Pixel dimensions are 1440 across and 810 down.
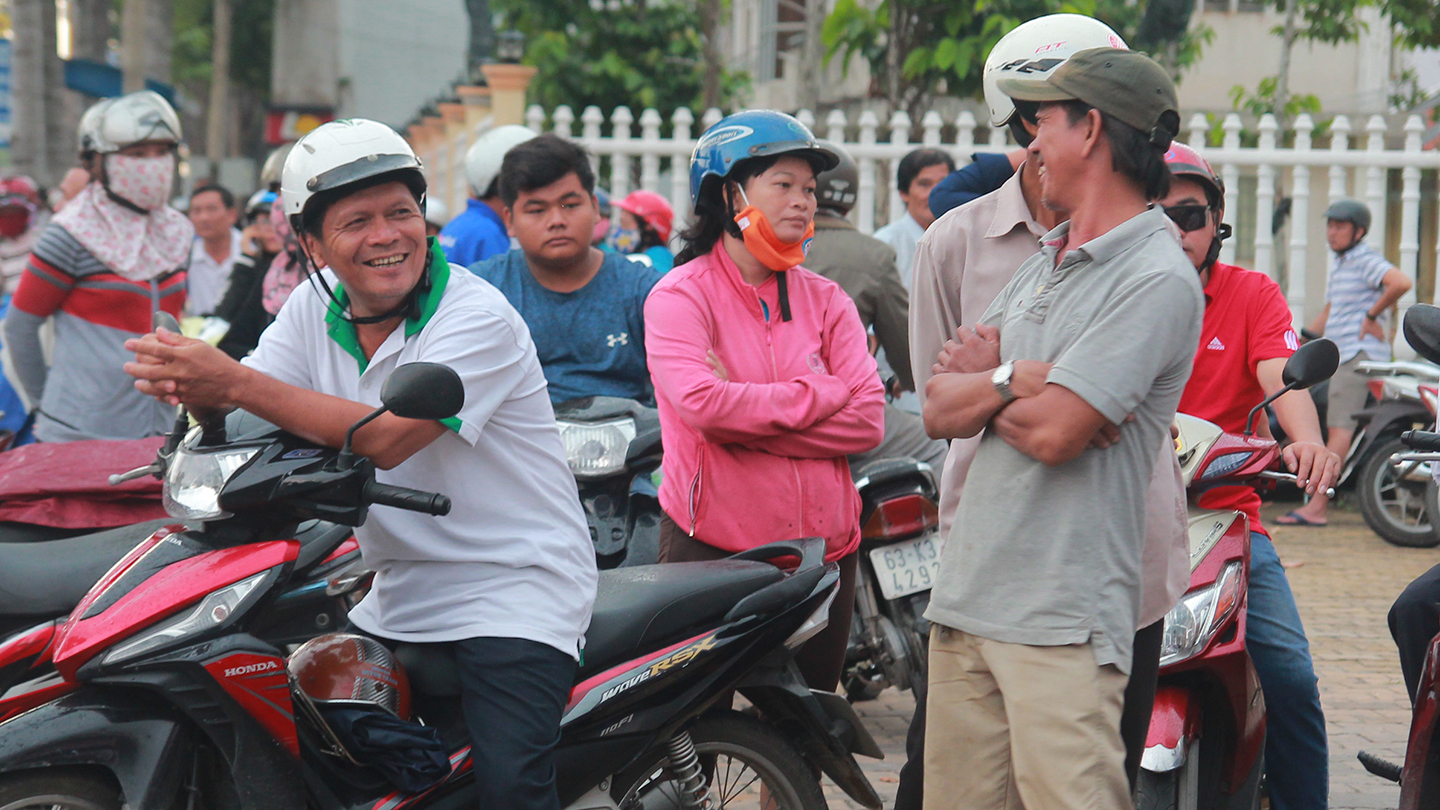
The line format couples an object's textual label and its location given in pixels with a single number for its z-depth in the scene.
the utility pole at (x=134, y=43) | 22.94
